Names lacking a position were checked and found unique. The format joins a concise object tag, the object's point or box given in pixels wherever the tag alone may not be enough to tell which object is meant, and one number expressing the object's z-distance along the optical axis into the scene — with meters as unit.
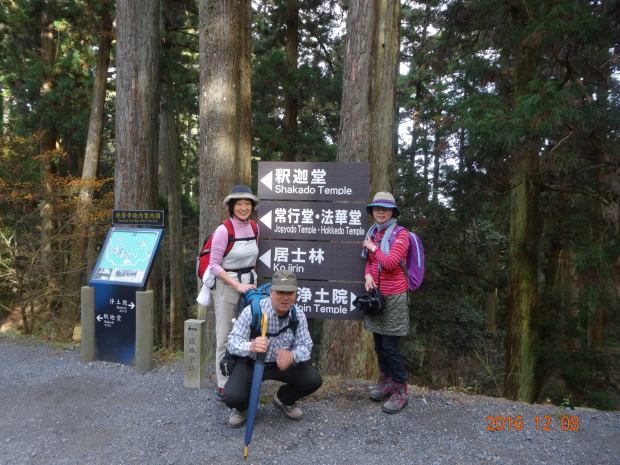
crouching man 3.29
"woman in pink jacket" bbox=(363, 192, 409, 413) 3.77
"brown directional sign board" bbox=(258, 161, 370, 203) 4.32
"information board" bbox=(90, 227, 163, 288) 5.29
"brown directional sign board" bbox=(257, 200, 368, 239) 4.32
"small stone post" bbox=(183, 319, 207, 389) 4.54
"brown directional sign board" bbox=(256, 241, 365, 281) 4.30
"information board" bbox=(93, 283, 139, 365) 5.29
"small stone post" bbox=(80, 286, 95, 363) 5.38
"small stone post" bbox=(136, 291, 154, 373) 5.09
